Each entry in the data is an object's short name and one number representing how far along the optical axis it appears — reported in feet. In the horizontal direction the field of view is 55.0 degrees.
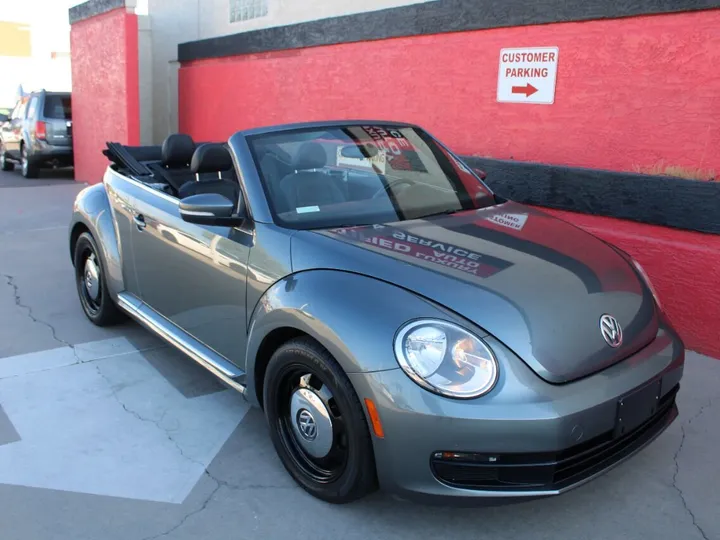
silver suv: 45.06
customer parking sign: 18.07
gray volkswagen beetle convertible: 8.11
